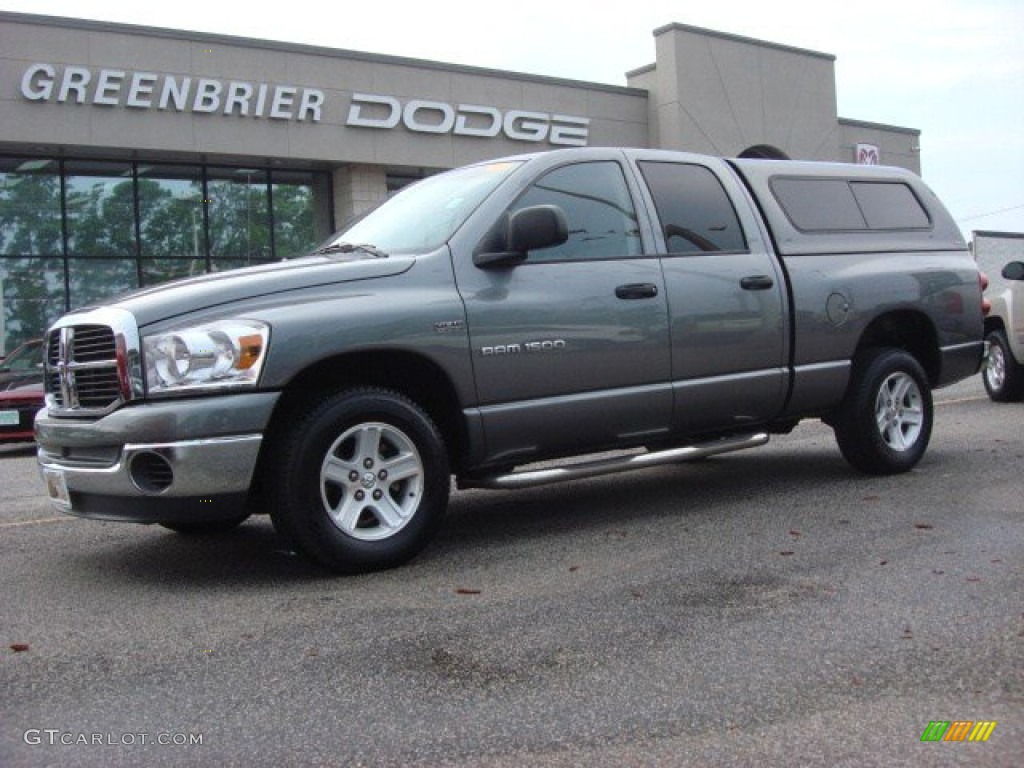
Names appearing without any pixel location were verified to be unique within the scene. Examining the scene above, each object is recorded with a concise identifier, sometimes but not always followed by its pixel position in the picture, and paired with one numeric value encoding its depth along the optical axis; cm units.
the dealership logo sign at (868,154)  2917
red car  1229
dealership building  1838
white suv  1162
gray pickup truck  448
